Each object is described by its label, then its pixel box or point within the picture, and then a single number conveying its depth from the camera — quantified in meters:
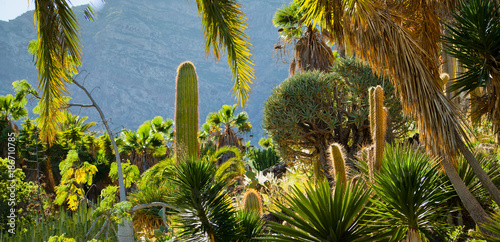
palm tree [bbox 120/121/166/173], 15.25
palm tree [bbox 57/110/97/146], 14.45
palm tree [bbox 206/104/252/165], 17.38
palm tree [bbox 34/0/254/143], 5.66
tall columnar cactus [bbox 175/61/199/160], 7.22
